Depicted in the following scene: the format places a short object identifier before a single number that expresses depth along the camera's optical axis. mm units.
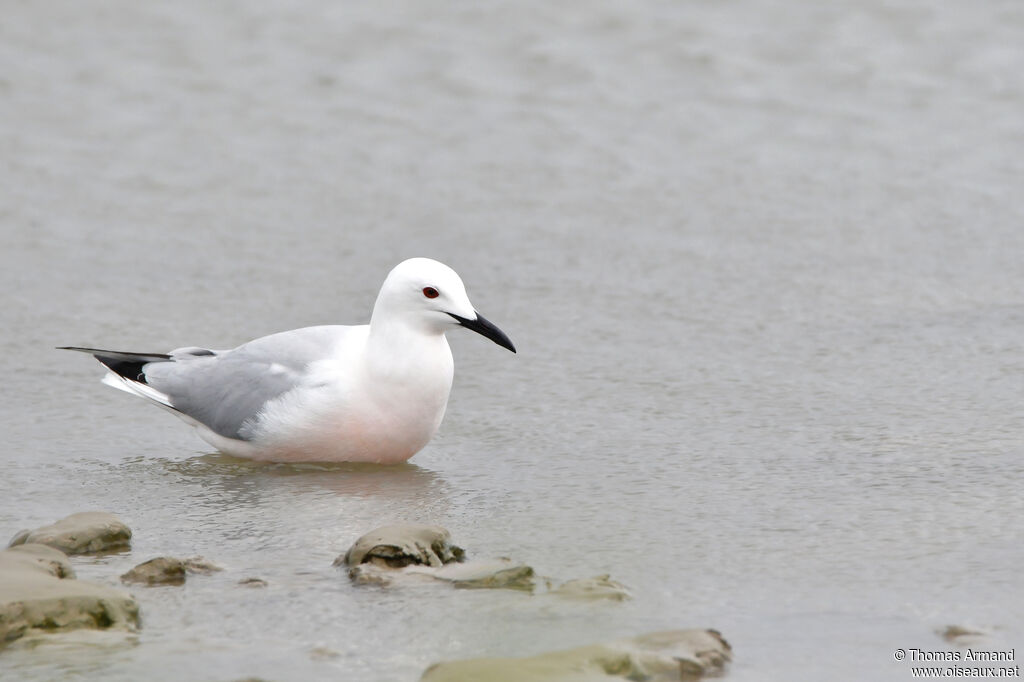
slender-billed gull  10625
